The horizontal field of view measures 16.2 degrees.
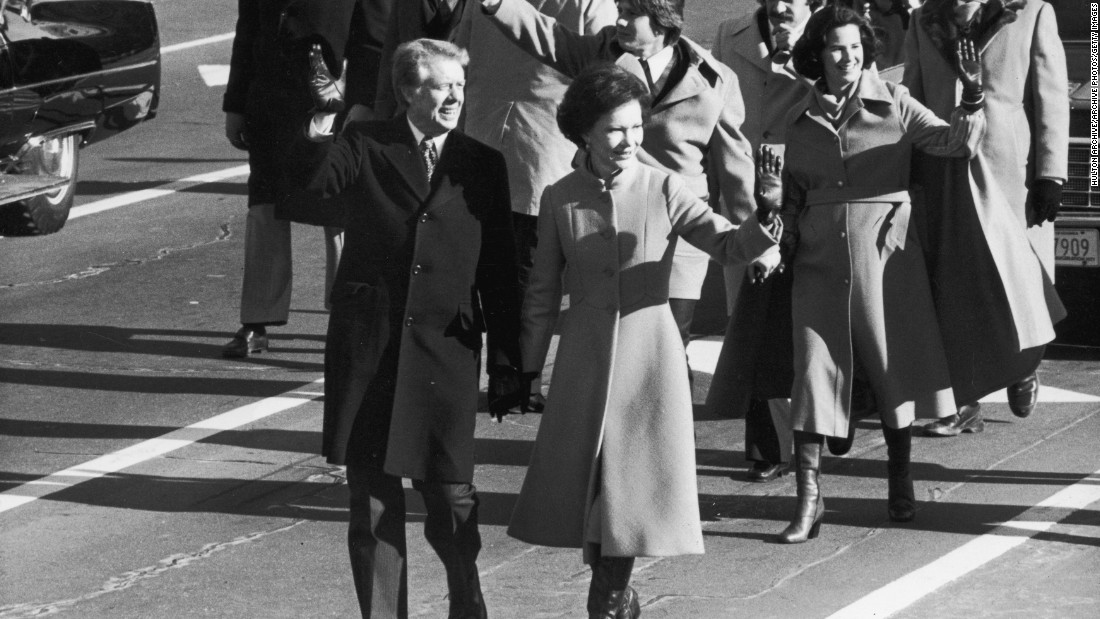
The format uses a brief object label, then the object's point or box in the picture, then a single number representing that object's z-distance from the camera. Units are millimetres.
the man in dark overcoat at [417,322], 11923
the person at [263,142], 19414
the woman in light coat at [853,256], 14176
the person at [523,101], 17109
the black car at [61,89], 21940
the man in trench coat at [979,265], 14664
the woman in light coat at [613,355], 11975
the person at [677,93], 13947
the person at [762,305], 14553
